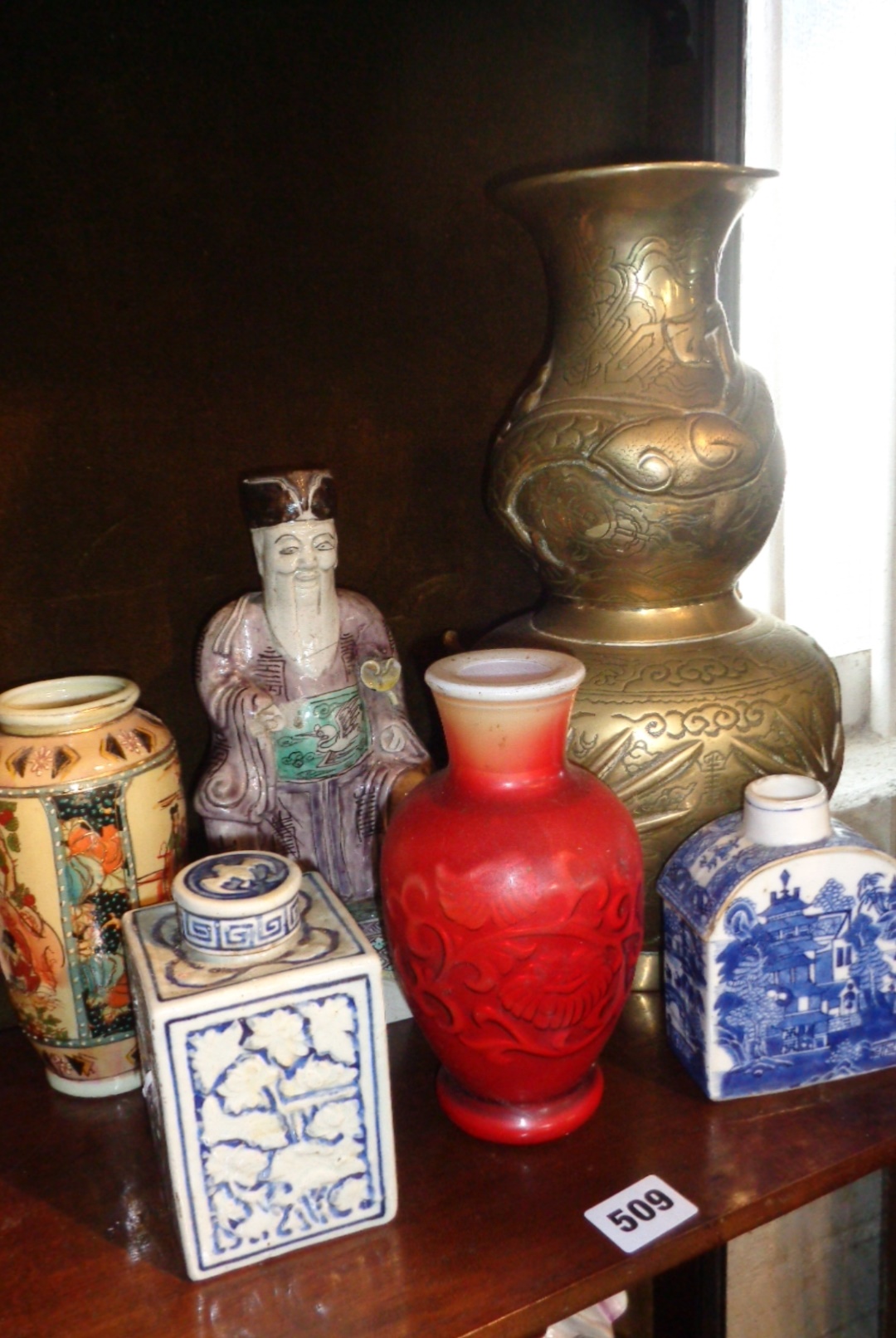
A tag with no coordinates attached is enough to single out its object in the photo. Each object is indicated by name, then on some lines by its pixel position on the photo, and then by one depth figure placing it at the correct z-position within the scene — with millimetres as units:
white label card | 707
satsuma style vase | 797
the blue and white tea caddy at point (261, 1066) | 661
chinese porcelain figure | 880
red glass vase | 713
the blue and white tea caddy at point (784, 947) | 779
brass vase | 877
